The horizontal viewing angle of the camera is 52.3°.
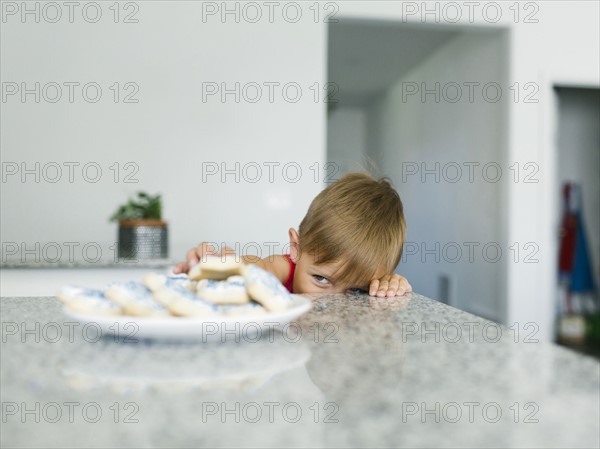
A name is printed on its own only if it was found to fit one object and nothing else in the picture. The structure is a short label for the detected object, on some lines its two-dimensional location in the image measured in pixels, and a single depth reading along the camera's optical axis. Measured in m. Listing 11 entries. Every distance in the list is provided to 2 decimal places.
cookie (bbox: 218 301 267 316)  0.55
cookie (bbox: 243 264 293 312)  0.56
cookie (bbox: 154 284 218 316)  0.53
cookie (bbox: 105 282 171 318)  0.54
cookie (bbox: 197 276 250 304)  0.56
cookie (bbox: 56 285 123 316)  0.55
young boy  1.14
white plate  0.51
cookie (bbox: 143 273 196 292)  0.56
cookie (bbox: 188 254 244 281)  0.60
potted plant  2.11
